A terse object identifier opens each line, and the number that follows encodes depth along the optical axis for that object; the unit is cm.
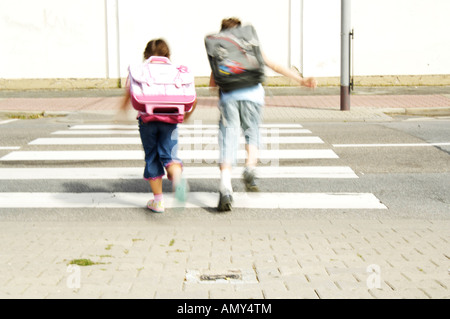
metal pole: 1441
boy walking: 638
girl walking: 611
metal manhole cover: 436
